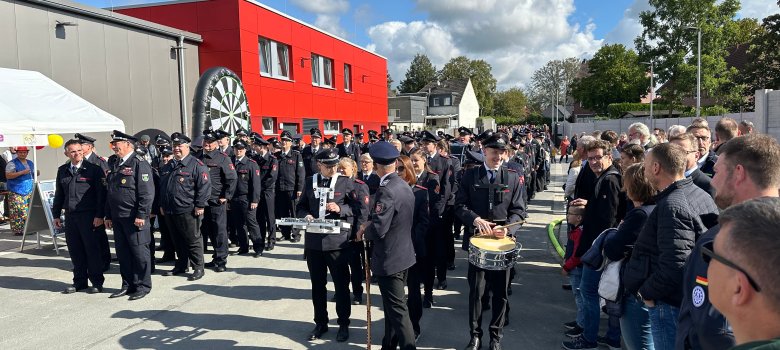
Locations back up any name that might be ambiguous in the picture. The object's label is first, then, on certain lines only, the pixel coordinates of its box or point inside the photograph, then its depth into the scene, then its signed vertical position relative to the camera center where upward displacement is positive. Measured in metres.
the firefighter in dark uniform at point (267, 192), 9.07 -0.76
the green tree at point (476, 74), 84.94 +13.47
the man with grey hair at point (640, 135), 6.42 +0.13
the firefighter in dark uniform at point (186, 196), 6.93 -0.60
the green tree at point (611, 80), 53.00 +7.50
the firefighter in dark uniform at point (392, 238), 4.18 -0.80
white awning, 7.57 +0.87
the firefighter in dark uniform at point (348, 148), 12.55 +0.09
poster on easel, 8.54 -0.98
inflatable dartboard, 12.39 +1.44
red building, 15.68 +3.64
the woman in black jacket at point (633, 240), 3.33 -0.69
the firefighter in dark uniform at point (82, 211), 6.49 -0.74
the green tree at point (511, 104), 85.94 +7.97
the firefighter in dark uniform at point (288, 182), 9.51 -0.59
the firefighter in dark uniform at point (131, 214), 6.29 -0.77
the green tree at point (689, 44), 35.25 +7.88
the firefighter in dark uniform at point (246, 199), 8.29 -0.80
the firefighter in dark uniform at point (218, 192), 7.55 -0.63
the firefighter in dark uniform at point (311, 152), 11.23 +0.00
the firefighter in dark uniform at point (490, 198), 4.50 -0.52
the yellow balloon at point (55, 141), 8.20 +0.29
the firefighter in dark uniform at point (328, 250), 4.92 -1.02
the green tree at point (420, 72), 85.94 +14.07
